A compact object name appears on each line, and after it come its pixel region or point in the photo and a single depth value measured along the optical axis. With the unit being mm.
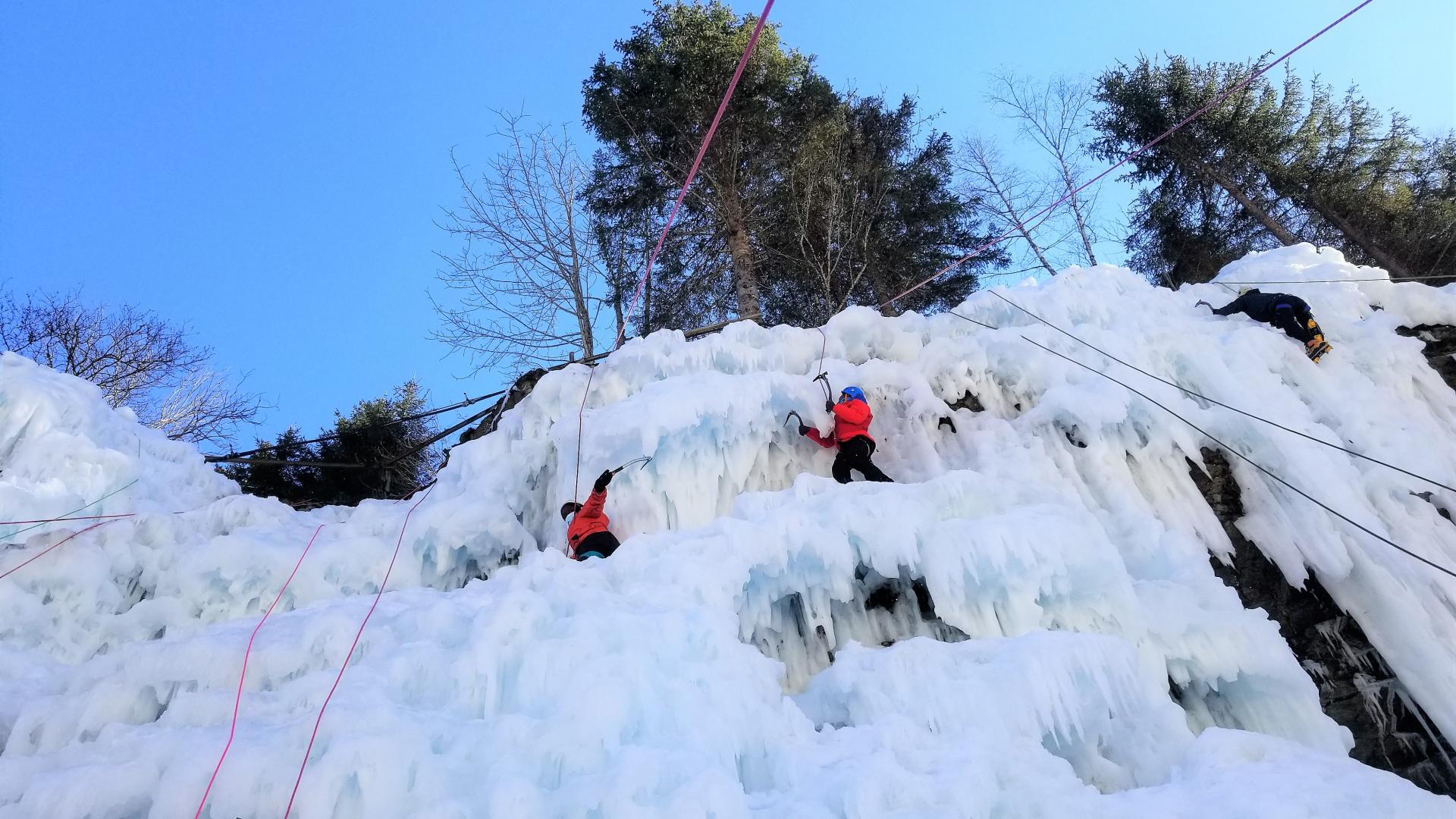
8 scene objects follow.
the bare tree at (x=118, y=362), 12703
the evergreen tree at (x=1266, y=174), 12938
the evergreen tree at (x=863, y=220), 12305
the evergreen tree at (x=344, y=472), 11578
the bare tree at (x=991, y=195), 14703
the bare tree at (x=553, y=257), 11750
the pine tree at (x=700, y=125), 11914
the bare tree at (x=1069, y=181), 14305
